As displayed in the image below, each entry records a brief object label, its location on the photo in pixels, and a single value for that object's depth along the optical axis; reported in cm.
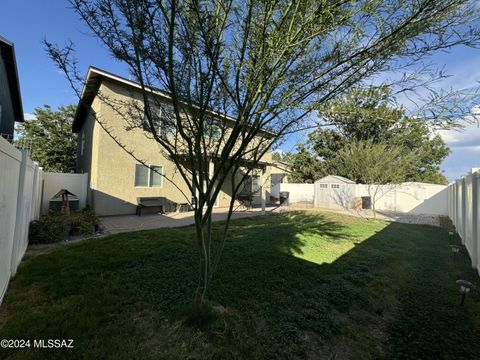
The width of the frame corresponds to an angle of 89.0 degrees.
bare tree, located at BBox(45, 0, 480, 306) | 204
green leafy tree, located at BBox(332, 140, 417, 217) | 1518
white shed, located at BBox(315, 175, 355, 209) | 1873
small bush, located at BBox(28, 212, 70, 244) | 630
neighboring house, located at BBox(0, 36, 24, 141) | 885
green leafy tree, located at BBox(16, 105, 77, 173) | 2081
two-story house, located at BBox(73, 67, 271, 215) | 1088
